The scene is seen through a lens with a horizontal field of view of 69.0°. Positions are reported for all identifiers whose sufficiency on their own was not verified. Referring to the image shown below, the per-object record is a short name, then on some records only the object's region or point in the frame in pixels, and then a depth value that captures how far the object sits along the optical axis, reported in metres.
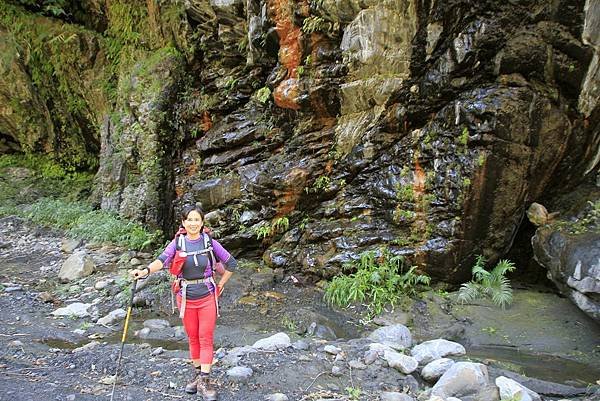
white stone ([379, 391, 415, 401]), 3.93
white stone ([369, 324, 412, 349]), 5.74
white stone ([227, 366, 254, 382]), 4.18
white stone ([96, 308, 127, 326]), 6.47
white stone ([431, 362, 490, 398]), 4.07
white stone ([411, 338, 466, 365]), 5.08
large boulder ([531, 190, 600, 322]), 5.88
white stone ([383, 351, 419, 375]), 4.51
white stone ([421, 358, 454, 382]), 4.49
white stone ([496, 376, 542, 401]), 3.90
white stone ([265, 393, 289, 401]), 3.86
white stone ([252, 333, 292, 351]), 5.06
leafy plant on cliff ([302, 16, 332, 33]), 8.46
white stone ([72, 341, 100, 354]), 4.83
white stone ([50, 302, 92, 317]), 6.69
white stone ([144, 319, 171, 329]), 6.39
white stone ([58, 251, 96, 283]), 8.23
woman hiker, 3.84
